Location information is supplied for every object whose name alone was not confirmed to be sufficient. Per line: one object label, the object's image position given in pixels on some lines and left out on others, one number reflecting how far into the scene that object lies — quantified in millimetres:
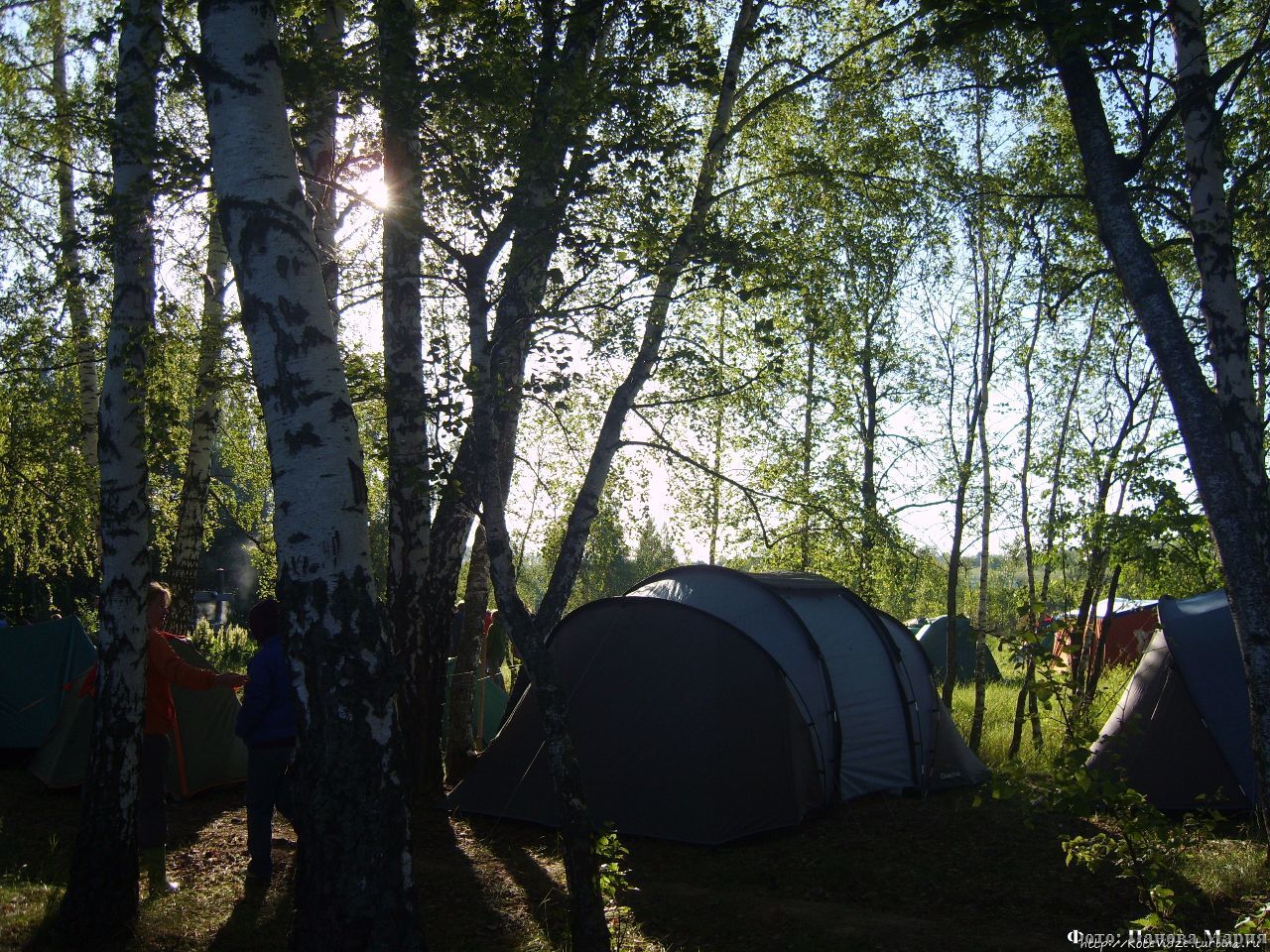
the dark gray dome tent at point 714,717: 8094
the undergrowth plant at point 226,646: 20177
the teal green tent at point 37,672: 10180
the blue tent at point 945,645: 27031
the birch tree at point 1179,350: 5129
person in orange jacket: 6395
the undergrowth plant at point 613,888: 4828
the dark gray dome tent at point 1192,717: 8750
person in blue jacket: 6199
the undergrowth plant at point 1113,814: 4141
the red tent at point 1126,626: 24433
